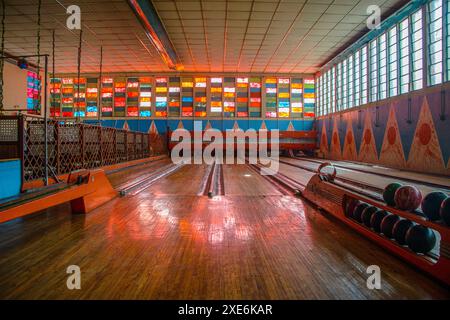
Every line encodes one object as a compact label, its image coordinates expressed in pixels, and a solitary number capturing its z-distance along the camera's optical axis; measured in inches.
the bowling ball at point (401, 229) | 100.3
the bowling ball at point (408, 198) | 100.0
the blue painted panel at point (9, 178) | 168.7
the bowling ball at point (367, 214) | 123.6
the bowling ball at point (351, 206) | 140.1
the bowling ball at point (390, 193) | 112.2
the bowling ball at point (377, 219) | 116.4
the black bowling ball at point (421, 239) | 93.3
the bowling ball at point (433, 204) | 91.2
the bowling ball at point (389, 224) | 107.5
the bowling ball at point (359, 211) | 132.3
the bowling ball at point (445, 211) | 82.5
